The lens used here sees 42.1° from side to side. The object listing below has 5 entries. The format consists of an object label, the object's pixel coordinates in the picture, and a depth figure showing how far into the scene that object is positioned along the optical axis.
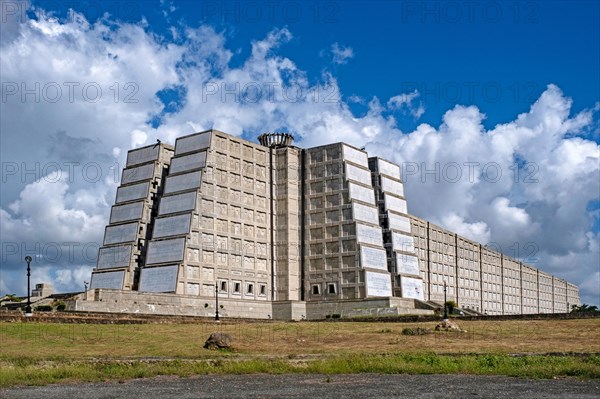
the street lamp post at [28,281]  49.62
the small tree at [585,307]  149.55
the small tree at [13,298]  81.69
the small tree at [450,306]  82.47
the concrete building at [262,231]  81.81
